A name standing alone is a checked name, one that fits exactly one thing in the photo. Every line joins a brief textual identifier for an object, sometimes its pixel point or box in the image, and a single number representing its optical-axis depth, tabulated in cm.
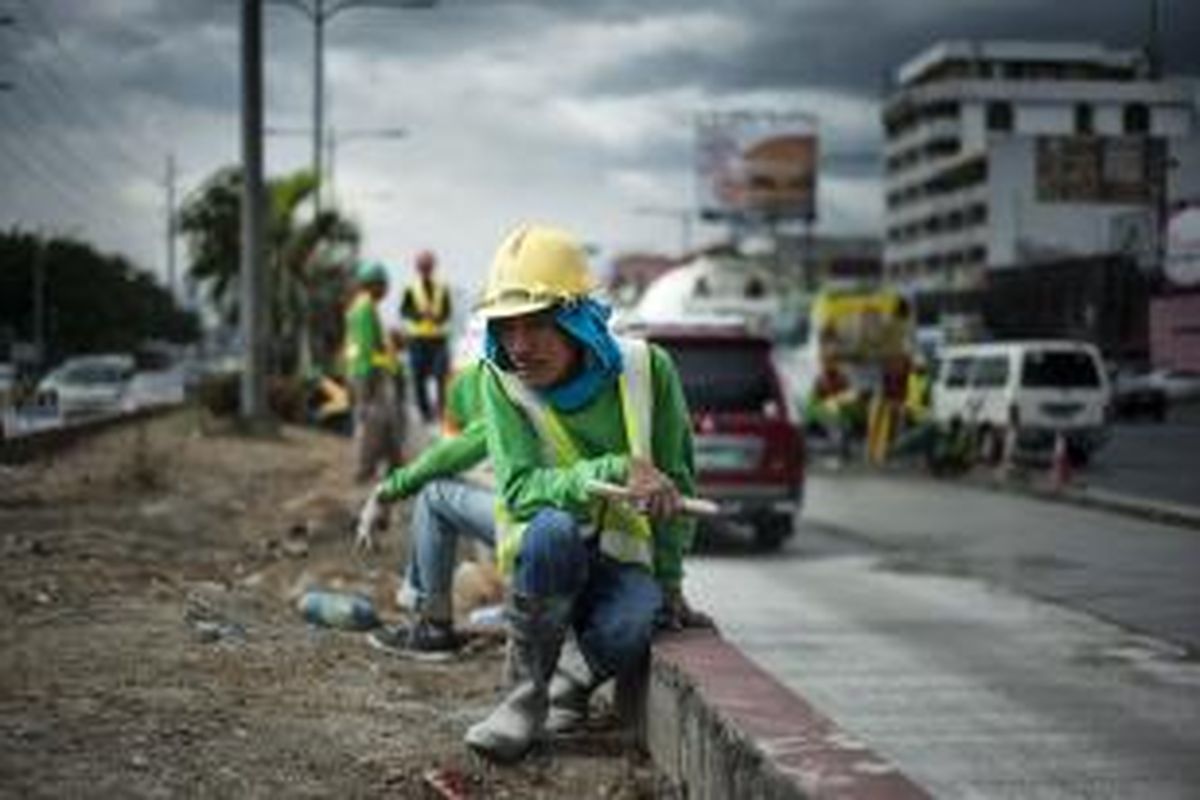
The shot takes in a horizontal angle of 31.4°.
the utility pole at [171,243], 3747
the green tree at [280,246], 4256
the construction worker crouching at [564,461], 643
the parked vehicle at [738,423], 1770
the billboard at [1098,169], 2716
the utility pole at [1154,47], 2252
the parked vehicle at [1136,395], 3750
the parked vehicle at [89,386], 2148
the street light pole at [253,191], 2569
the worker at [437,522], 810
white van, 3191
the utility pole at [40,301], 1809
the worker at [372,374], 1780
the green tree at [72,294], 1767
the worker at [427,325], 1903
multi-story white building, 2698
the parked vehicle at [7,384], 1639
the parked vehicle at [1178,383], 2329
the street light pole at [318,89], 4306
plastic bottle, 994
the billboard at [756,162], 8862
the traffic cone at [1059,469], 2566
